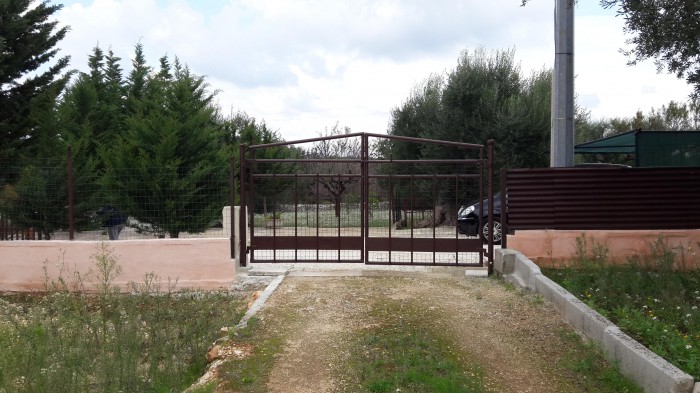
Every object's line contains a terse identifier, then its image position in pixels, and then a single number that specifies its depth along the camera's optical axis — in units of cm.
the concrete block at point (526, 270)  919
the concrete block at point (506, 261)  1025
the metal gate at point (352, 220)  1062
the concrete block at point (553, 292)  769
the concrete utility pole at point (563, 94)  1150
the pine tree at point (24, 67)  1809
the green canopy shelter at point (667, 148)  1280
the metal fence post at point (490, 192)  1014
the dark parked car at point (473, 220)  1347
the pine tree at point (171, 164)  1316
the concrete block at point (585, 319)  652
